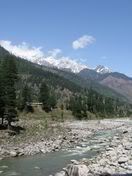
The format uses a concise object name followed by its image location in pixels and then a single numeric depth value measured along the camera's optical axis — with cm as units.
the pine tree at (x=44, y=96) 7847
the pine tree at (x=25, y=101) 7090
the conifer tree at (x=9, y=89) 4035
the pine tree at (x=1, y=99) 4117
